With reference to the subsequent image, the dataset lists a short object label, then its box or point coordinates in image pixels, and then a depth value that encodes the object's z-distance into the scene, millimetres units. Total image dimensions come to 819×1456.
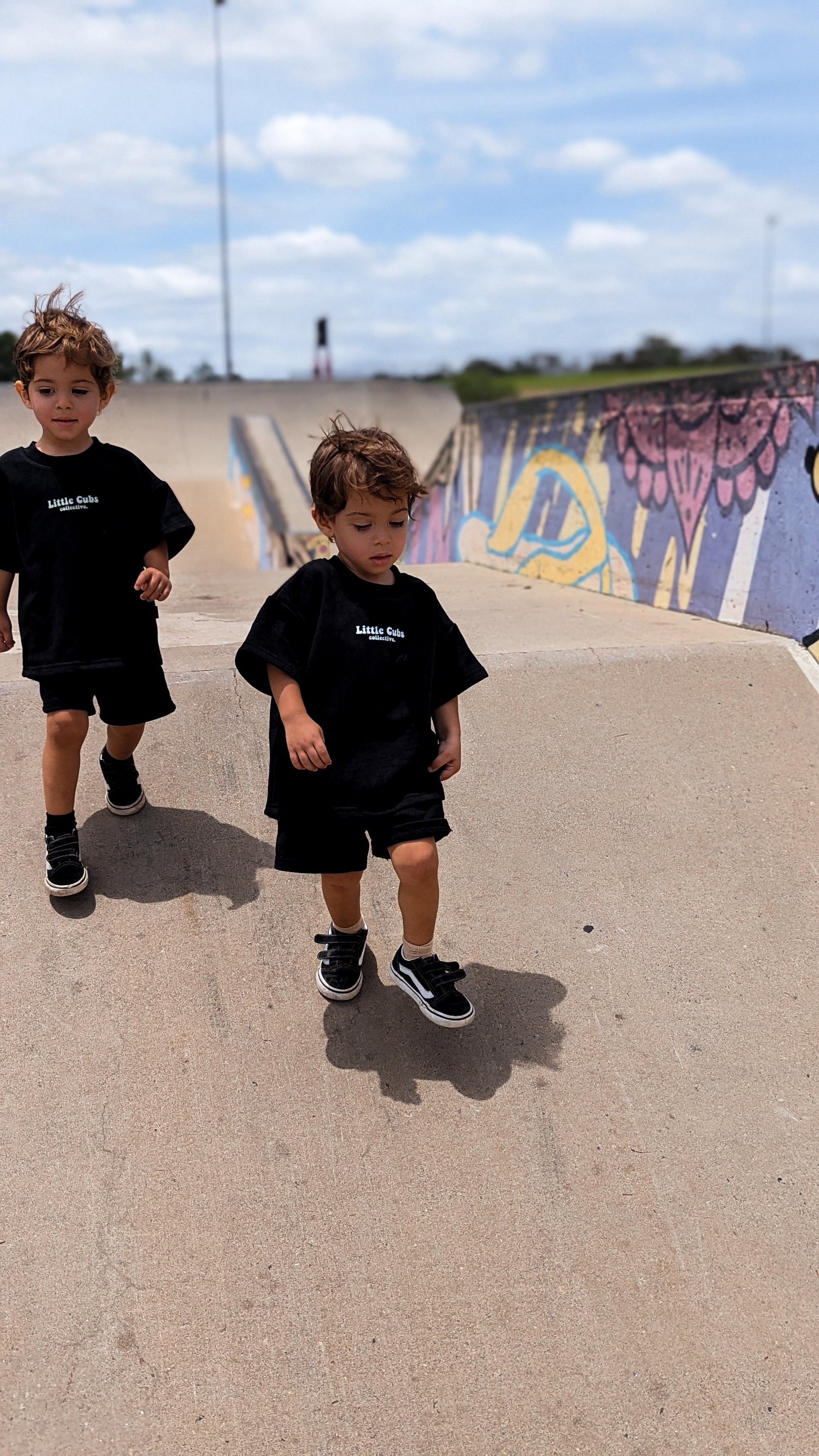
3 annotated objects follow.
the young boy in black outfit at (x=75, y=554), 2953
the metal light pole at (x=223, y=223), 31359
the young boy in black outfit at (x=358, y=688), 2473
